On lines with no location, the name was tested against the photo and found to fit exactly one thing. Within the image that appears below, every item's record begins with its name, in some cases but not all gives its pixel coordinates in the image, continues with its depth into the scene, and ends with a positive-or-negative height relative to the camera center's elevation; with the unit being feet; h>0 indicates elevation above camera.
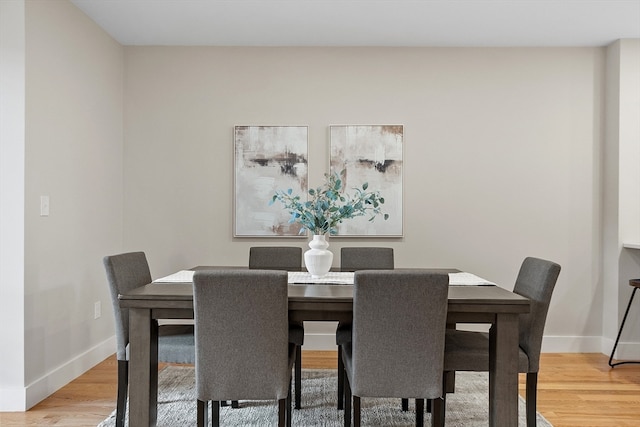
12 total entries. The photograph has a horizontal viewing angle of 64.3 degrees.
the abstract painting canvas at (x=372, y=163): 13.72 +1.20
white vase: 9.13 -0.90
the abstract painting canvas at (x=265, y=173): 13.79 +0.93
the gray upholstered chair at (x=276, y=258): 11.43 -1.15
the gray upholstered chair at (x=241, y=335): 6.78 -1.73
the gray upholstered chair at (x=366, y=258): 11.30 -1.13
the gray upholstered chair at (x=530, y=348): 7.75 -2.20
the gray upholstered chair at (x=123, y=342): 8.20 -2.21
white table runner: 8.81 -1.29
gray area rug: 9.03 -3.82
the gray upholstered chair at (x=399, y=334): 6.81 -1.74
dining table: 7.27 -1.64
